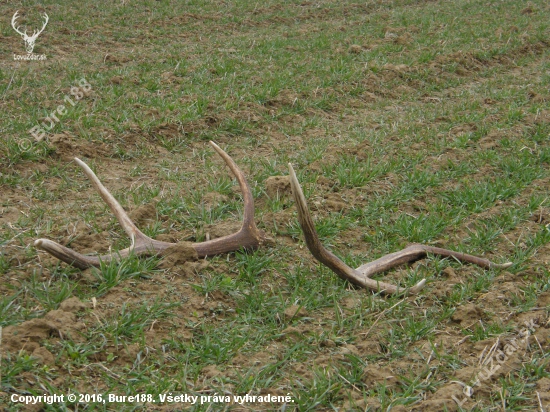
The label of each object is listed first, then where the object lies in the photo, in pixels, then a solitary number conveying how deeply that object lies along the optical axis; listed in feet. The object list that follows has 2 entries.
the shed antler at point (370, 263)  10.83
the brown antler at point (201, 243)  11.85
